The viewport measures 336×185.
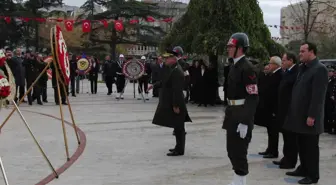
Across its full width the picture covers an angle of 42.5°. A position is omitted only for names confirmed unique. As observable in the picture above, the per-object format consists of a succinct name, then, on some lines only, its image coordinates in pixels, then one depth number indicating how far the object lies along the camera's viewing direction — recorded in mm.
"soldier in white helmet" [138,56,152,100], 18227
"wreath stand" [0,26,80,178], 6801
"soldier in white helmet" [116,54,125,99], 19031
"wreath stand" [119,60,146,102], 17375
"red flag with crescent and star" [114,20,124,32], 24512
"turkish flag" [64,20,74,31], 24141
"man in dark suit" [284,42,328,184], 5723
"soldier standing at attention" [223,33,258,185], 5254
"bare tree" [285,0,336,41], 21711
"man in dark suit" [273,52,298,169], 6863
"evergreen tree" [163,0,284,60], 15031
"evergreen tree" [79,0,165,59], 48188
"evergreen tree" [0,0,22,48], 46500
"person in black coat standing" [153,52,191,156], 7598
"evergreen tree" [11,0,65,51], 45850
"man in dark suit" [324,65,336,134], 10266
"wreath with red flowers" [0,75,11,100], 5289
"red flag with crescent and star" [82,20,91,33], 25009
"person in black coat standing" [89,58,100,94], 20375
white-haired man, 7422
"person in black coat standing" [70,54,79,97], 18594
